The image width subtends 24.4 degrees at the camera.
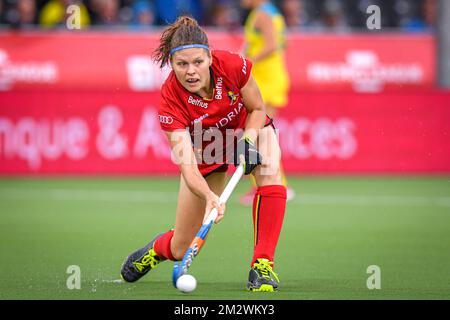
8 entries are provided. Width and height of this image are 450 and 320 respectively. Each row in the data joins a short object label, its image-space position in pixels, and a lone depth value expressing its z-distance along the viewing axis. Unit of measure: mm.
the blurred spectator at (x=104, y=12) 15516
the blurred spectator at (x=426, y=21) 16766
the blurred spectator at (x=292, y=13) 15578
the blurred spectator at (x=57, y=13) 15508
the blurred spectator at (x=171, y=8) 16080
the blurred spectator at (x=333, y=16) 16500
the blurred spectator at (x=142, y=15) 15578
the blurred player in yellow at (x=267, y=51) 11516
